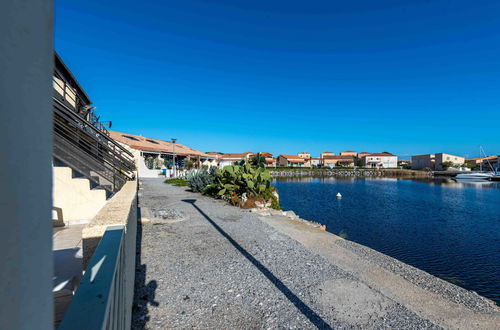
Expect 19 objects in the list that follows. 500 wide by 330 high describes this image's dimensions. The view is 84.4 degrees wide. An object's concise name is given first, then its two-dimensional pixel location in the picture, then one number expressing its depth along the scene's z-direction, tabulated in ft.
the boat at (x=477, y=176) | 212.43
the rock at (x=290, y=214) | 36.33
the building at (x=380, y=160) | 388.37
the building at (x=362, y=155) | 418.23
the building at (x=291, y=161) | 378.94
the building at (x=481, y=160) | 338.42
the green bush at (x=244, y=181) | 42.38
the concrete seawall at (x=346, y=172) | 272.10
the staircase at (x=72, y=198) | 21.58
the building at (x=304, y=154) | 471.62
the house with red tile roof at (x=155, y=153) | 88.12
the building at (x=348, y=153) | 490.49
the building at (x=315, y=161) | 412.93
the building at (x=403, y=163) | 432.58
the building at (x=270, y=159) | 340.88
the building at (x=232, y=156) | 264.05
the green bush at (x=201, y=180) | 53.16
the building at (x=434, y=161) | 340.76
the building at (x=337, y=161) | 391.36
